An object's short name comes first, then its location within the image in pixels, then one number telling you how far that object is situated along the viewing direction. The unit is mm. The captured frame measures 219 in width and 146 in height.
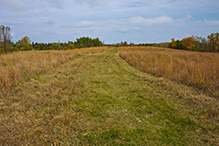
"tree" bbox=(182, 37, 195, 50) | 54647
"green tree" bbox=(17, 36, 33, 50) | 48738
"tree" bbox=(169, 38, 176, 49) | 60538
